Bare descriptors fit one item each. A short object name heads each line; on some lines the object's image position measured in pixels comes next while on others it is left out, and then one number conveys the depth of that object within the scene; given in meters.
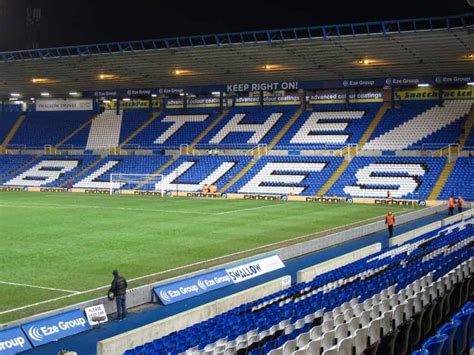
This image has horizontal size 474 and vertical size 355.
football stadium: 11.97
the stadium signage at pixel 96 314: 15.06
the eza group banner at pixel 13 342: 12.90
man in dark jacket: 15.49
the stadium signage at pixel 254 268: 19.88
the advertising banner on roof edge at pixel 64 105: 67.31
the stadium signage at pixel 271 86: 56.09
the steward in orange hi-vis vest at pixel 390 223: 28.14
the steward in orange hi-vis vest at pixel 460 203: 36.72
